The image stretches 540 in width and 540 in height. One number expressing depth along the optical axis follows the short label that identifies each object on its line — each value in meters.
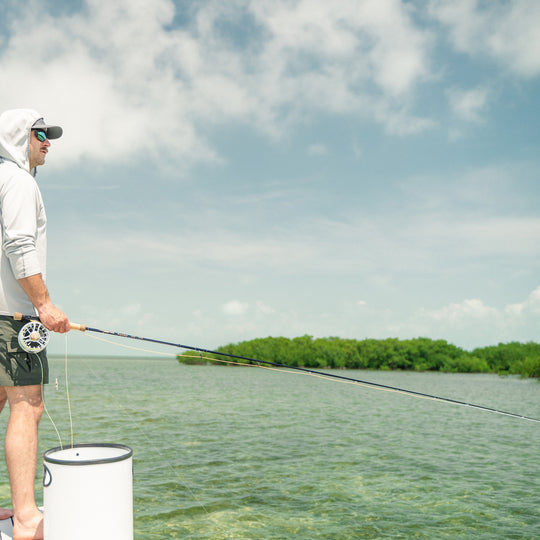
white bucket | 2.94
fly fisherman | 3.29
